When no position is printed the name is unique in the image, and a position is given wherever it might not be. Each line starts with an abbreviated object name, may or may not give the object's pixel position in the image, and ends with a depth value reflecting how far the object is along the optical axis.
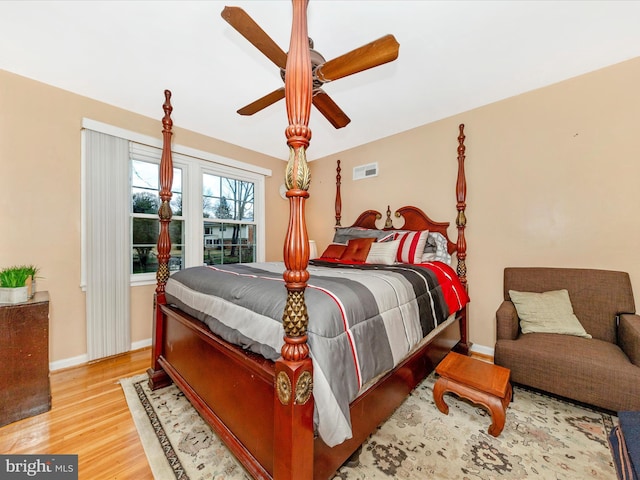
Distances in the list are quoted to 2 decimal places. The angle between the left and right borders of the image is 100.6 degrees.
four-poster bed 0.96
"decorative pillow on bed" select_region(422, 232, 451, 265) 2.87
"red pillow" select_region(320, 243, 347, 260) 3.19
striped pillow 2.72
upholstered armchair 1.63
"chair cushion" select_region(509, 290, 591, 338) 2.05
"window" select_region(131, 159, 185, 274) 2.93
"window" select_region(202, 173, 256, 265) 3.58
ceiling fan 1.28
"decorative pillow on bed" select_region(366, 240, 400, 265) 2.73
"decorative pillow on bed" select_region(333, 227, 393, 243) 3.18
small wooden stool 1.54
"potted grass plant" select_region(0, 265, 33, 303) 1.74
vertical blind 2.51
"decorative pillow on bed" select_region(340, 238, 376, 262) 2.94
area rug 1.33
